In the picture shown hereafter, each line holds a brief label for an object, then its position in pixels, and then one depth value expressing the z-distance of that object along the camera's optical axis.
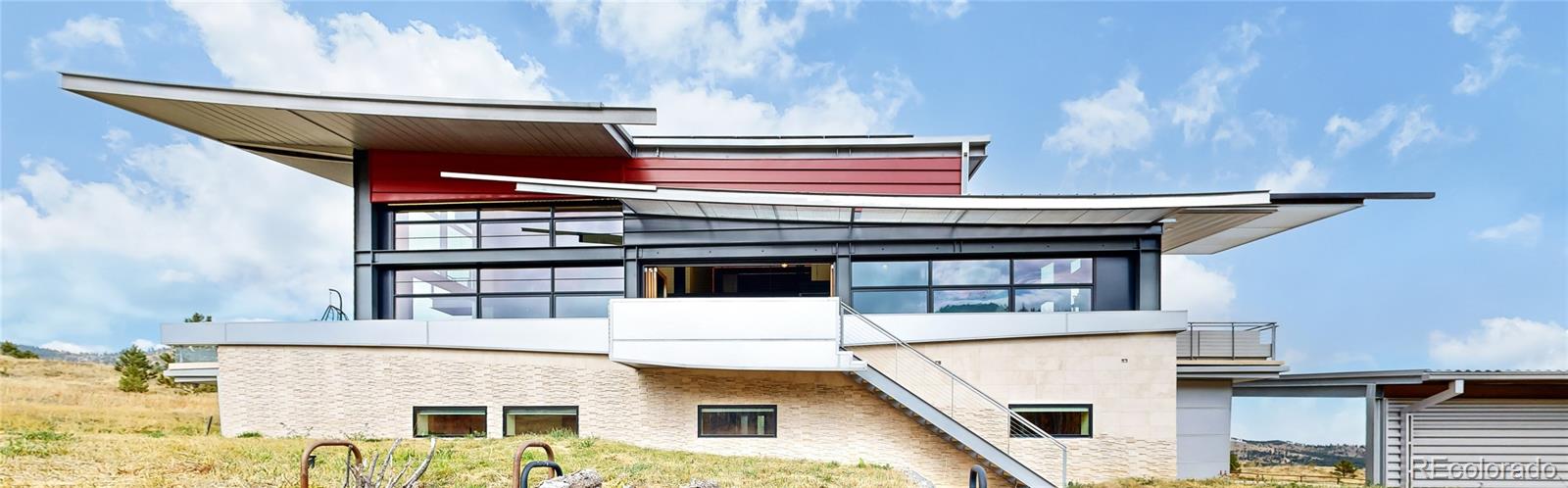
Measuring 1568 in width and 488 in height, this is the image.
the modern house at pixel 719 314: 15.02
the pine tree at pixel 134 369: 29.00
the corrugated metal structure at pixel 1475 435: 16.20
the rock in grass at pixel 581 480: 8.66
